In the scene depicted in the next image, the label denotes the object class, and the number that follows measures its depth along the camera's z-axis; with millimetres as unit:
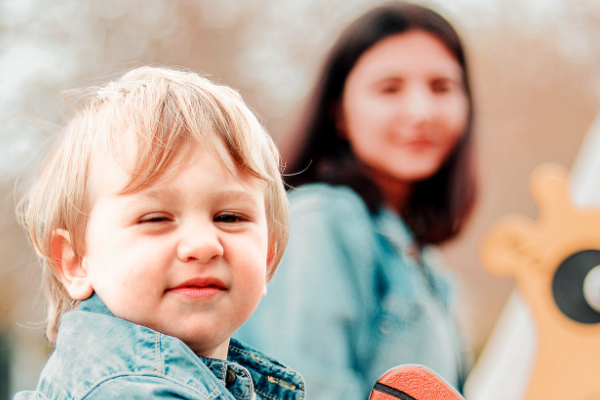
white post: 1906
